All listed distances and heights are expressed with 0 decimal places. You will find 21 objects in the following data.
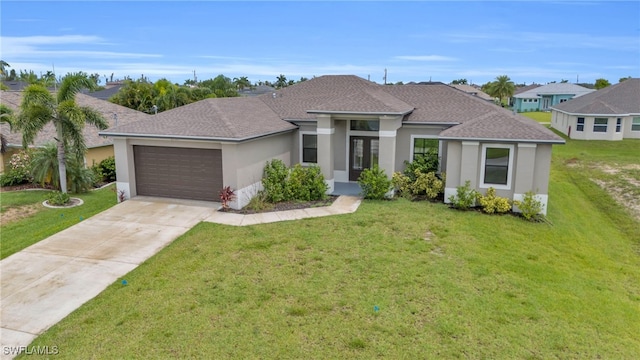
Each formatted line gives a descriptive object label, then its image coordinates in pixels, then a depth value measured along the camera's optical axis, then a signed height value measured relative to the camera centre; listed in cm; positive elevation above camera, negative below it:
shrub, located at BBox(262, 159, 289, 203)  1562 -232
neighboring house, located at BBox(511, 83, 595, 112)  6988 +415
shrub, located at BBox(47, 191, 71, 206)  1542 -301
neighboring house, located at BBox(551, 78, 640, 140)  3575 +41
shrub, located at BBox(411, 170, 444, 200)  1616 -251
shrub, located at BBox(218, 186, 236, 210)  1438 -264
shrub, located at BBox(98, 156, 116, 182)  2029 -258
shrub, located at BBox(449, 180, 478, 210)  1488 -269
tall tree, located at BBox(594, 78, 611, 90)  6850 +609
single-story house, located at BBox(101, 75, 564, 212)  1462 -93
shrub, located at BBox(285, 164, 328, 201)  1598 -251
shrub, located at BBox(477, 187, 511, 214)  1455 -285
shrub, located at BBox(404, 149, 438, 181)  1697 -182
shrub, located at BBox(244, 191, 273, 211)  1476 -301
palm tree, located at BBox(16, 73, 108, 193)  1445 -1
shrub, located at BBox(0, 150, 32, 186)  1852 -245
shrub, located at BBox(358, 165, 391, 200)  1580 -240
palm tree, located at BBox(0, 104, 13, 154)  1772 -15
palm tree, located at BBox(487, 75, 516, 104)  7469 +568
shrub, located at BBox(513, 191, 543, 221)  1416 -288
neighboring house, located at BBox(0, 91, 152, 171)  2016 -94
